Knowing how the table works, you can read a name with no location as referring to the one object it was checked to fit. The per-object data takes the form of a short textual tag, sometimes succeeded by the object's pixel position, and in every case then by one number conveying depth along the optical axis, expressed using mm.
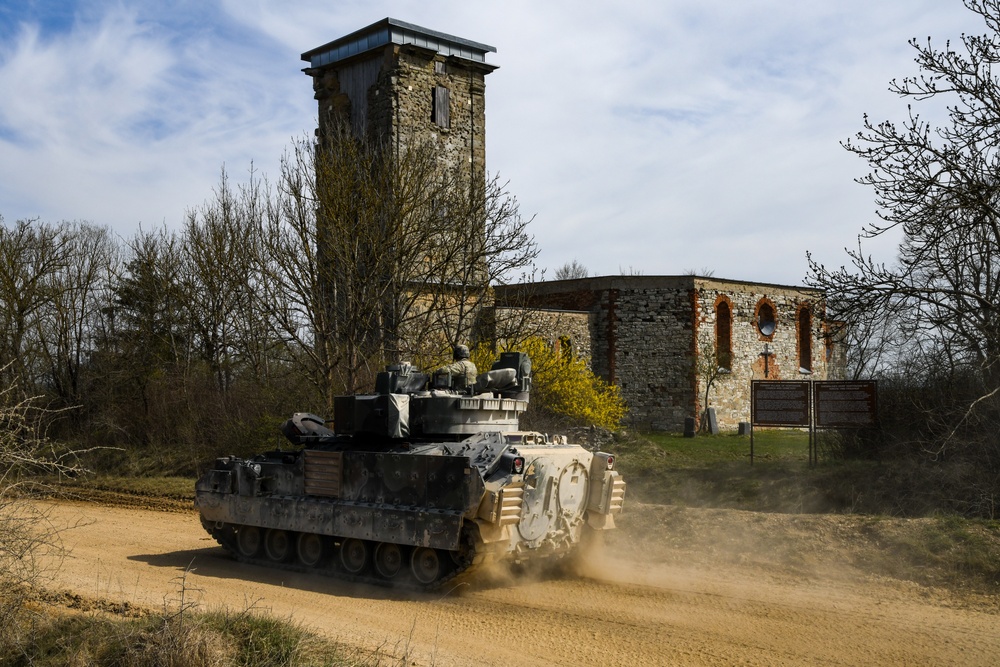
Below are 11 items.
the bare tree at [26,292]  27797
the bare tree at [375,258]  19969
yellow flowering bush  22906
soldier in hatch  12281
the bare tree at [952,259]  13914
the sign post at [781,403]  16781
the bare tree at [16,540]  7906
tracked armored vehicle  10602
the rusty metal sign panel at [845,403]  16016
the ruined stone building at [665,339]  30203
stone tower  31609
